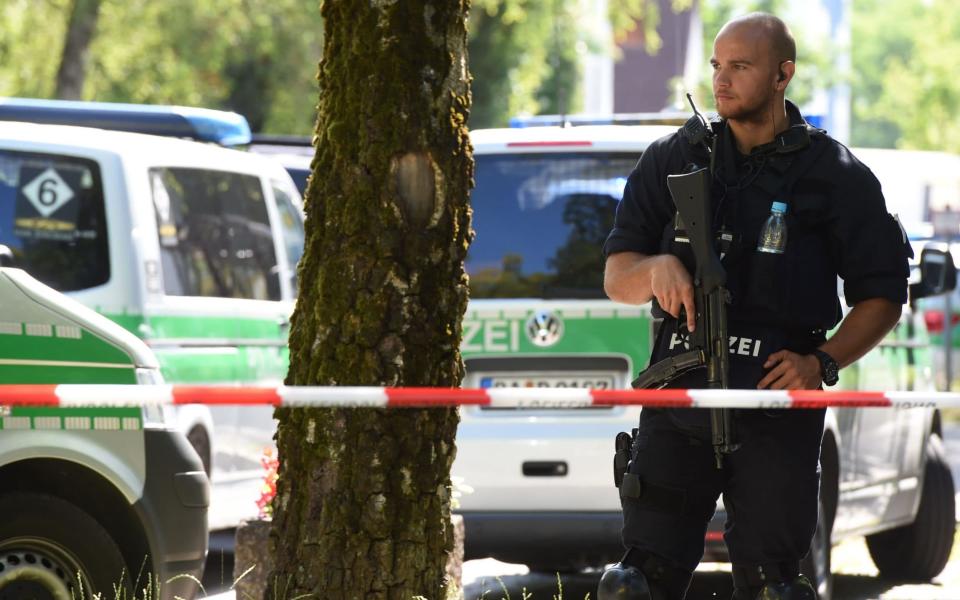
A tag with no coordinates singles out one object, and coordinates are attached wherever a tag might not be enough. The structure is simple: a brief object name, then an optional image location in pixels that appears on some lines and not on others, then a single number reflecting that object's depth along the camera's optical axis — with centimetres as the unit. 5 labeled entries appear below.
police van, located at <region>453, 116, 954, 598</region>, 1364
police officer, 845
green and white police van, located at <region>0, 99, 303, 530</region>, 1547
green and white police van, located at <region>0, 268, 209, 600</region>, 1072
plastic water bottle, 845
